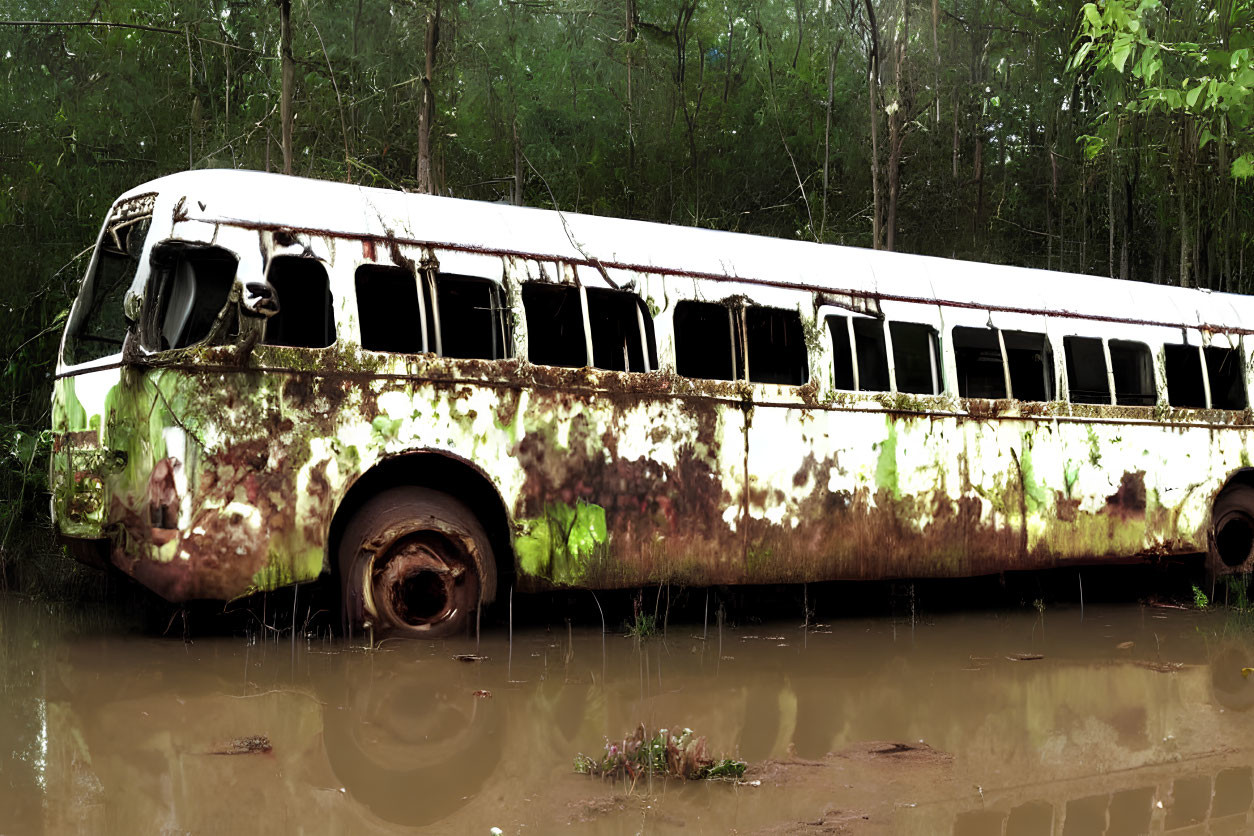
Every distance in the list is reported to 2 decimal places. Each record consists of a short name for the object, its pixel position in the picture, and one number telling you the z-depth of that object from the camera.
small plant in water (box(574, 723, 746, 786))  4.82
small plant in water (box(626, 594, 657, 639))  8.46
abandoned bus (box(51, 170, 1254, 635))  7.28
